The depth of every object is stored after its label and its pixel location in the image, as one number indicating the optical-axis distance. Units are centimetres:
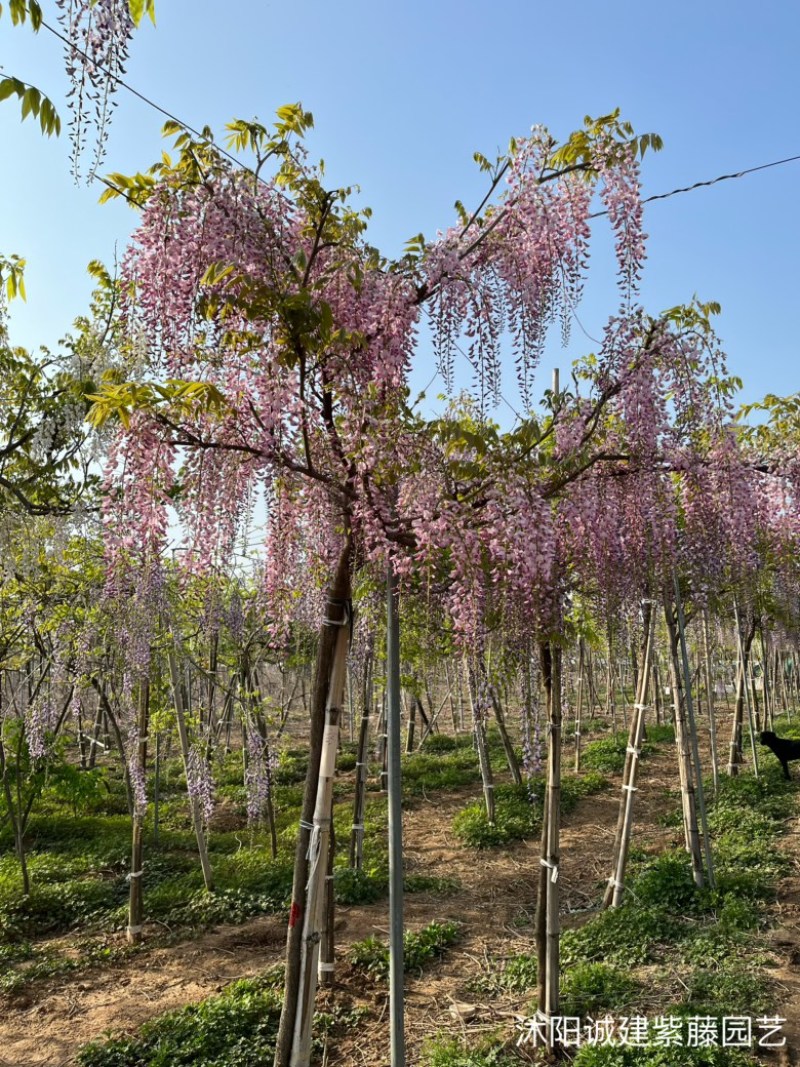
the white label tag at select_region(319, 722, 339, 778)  292
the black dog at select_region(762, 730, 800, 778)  790
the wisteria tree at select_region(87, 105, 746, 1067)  257
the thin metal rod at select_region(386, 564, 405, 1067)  279
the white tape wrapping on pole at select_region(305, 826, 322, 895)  283
